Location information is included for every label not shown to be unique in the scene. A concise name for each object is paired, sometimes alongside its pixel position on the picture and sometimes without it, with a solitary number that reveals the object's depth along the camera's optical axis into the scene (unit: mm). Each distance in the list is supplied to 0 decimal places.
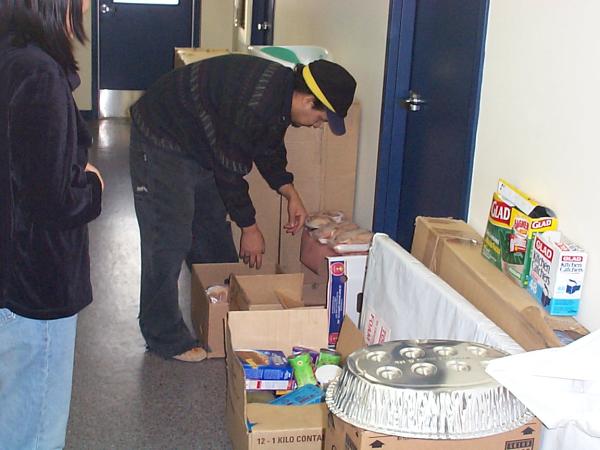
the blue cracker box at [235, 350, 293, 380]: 2613
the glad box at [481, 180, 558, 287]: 2176
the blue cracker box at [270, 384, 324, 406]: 2551
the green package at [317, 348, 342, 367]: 2695
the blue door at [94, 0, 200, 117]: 7812
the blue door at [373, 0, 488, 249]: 2850
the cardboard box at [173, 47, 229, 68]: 5008
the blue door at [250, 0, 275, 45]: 6016
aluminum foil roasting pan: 1467
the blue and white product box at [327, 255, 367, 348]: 3129
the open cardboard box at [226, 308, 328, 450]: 2420
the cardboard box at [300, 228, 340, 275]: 3555
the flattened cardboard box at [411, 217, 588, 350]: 1992
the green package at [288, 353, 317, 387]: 2625
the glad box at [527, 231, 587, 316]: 2033
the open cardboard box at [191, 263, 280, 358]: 3305
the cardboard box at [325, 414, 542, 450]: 1559
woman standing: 1668
